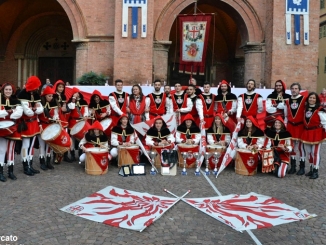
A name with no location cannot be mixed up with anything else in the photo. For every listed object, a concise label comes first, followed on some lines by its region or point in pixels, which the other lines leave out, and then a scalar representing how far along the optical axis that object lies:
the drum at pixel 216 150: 7.81
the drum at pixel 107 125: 8.47
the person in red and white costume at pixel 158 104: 8.90
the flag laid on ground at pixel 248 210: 4.79
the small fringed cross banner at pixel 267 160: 7.33
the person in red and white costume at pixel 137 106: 8.80
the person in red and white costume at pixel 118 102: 8.72
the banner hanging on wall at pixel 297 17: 15.41
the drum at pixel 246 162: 7.39
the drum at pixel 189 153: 7.90
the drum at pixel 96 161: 7.23
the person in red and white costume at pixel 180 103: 8.77
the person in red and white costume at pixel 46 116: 7.43
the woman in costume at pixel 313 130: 7.34
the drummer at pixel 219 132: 8.14
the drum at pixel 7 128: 6.33
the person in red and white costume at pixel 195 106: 8.61
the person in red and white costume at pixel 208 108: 8.74
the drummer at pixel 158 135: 7.95
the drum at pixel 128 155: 7.66
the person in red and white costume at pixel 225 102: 8.70
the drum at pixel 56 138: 7.14
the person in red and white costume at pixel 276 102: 8.23
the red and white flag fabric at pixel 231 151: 7.61
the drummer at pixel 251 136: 7.70
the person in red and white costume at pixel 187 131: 8.16
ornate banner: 13.46
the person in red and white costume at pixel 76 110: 8.56
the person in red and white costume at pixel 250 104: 8.45
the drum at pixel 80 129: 8.09
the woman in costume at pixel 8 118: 6.47
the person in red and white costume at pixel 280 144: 7.46
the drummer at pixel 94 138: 7.61
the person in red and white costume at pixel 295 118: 7.71
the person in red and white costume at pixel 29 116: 6.82
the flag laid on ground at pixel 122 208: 4.73
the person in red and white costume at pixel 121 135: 7.95
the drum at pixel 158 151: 7.74
